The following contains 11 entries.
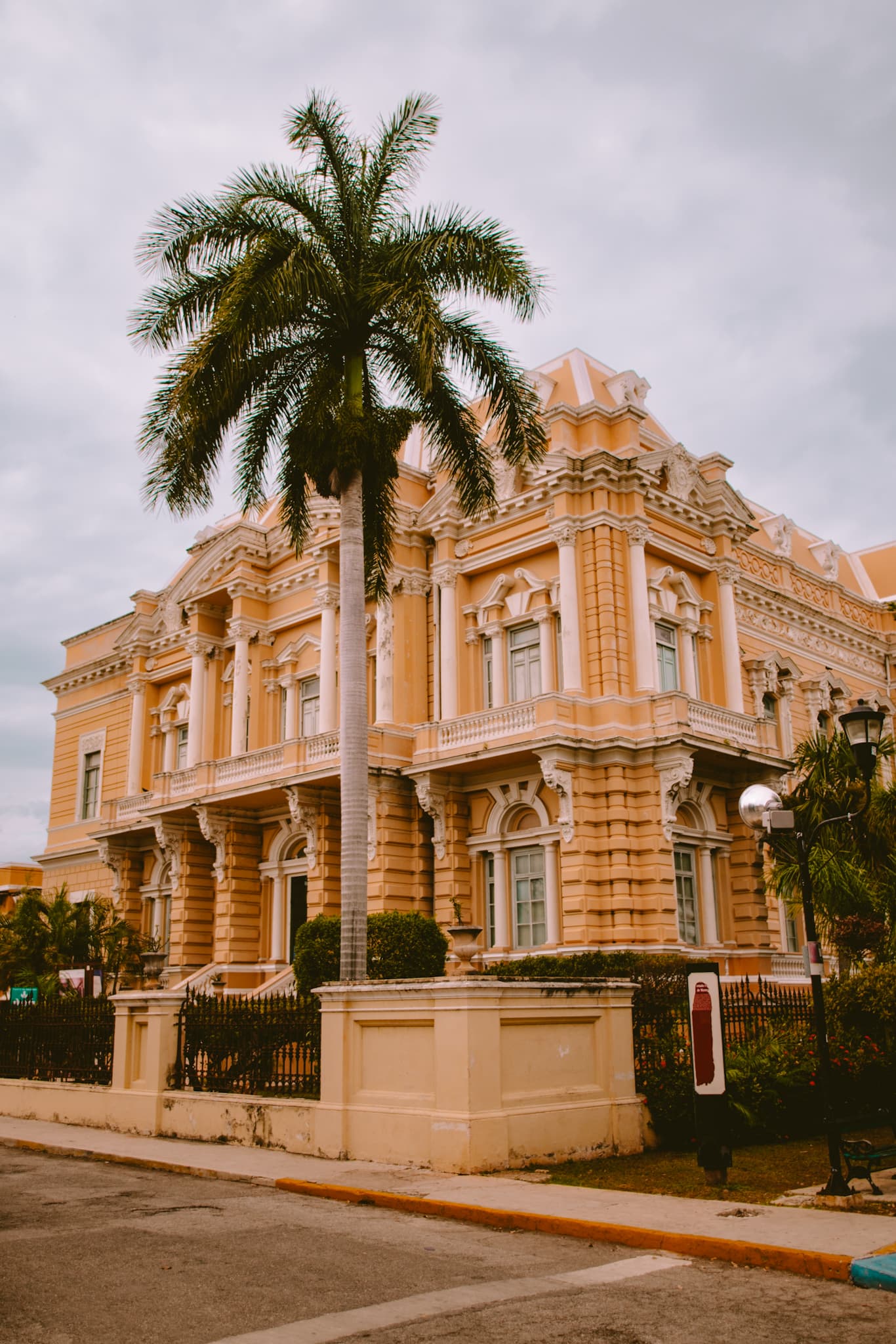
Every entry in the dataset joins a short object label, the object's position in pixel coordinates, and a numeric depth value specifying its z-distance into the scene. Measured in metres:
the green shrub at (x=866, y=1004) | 11.80
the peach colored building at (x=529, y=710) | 22.52
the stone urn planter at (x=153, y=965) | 16.09
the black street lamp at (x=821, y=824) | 9.15
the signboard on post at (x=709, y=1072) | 10.02
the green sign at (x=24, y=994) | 20.59
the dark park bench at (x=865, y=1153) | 9.17
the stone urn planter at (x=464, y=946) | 11.80
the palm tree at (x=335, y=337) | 15.71
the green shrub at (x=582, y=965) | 20.31
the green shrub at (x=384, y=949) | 20.31
